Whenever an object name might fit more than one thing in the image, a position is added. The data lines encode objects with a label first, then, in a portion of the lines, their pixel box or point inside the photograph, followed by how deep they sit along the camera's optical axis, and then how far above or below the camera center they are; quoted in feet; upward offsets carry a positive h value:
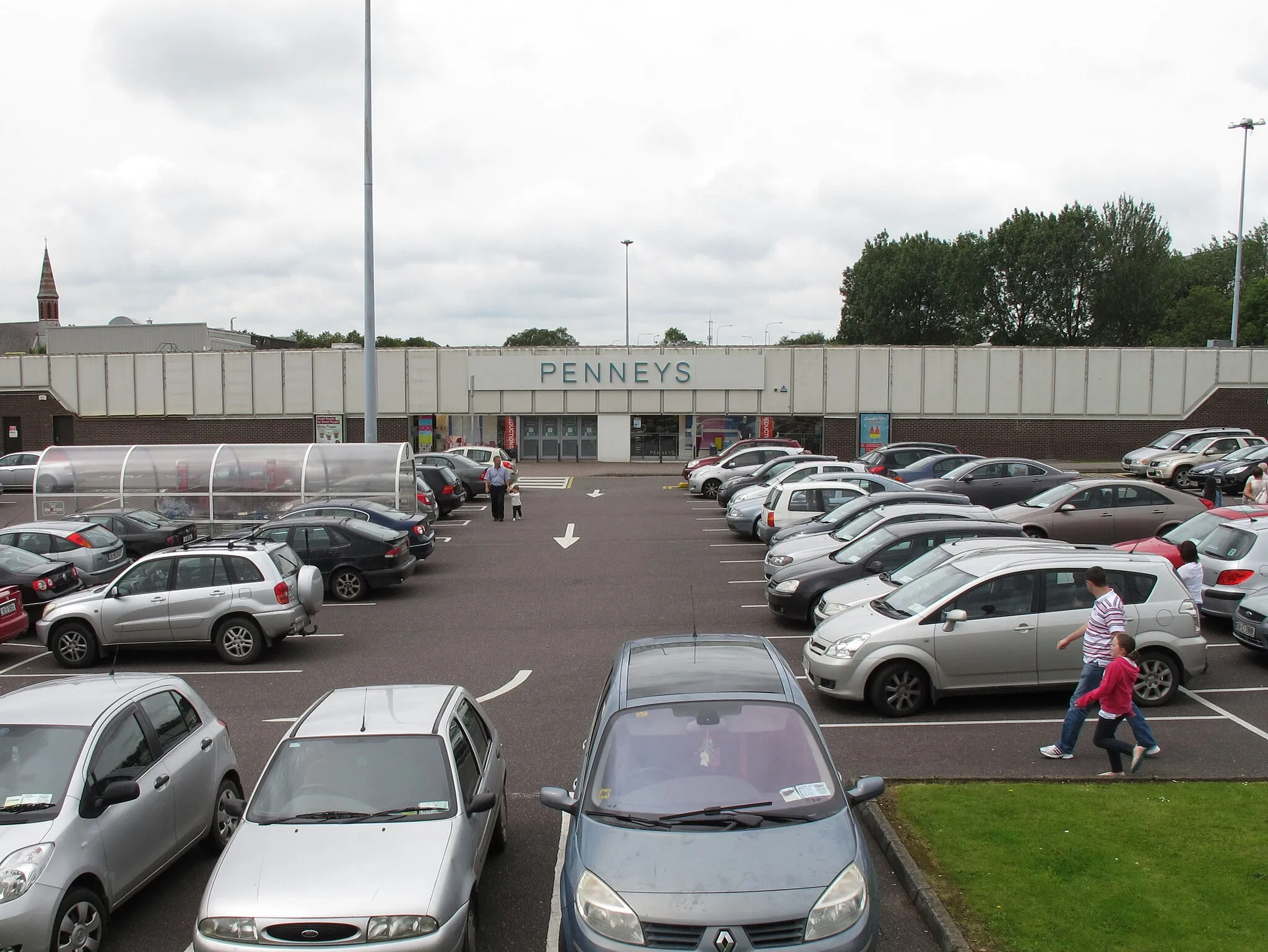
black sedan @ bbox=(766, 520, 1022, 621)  46.29 -7.12
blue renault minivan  16.25 -7.46
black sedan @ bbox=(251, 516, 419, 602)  57.67 -8.70
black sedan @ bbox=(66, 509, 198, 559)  68.69 -9.04
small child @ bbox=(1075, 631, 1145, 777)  27.07 -7.69
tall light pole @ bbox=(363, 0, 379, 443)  83.46 +10.04
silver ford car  17.24 -8.21
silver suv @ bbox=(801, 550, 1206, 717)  34.01 -7.71
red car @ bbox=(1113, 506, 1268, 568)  48.29 -5.81
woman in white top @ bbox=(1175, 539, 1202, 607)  38.40 -6.09
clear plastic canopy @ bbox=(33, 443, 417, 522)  77.51 -6.15
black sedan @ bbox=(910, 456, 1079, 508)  81.87 -5.92
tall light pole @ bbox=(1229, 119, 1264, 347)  147.84 +30.66
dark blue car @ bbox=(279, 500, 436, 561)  63.93 -7.35
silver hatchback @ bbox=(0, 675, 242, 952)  18.57 -8.21
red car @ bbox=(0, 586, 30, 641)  43.65 -9.50
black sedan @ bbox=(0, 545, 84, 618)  51.47 -9.20
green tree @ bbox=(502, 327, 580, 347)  427.33 +26.76
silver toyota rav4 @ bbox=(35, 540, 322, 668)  44.06 -9.09
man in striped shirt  28.45 -6.66
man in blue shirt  89.51 -7.32
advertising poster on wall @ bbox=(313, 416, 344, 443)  154.10 -4.45
